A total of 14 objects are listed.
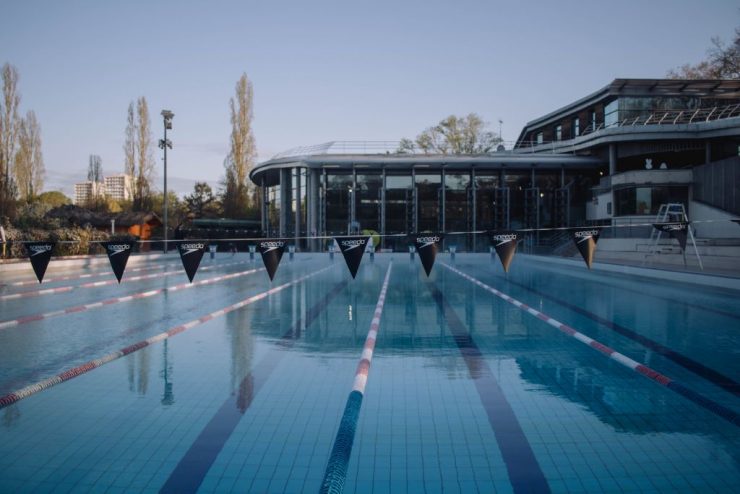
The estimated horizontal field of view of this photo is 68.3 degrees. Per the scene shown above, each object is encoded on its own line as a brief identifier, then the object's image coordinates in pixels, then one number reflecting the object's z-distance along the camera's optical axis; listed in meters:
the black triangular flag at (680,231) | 17.19
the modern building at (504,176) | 34.72
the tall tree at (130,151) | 48.16
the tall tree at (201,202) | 56.50
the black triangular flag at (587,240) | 12.78
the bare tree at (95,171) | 63.15
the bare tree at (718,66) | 36.97
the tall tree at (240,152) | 49.38
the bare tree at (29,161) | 44.00
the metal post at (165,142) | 31.34
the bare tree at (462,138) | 54.34
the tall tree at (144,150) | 47.75
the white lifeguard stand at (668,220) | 20.76
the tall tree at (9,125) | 39.38
